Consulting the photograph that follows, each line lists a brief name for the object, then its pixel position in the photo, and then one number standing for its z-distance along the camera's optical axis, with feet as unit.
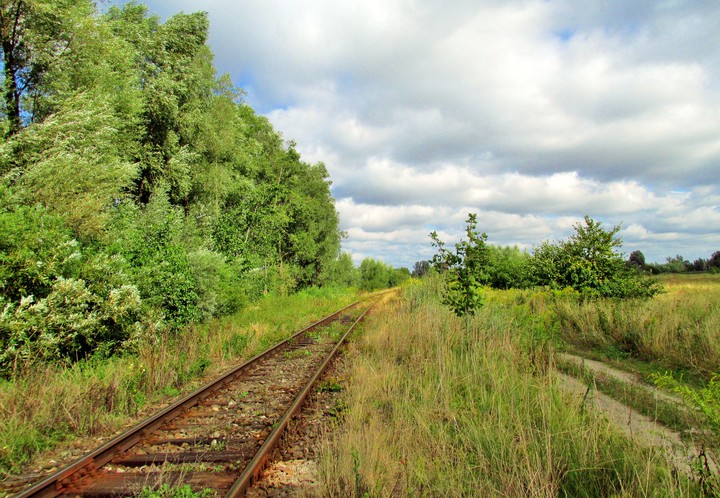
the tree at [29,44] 42.47
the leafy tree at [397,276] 321.60
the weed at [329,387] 24.48
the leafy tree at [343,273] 157.99
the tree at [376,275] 307.58
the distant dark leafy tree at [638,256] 290.70
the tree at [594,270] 50.78
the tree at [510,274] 85.30
